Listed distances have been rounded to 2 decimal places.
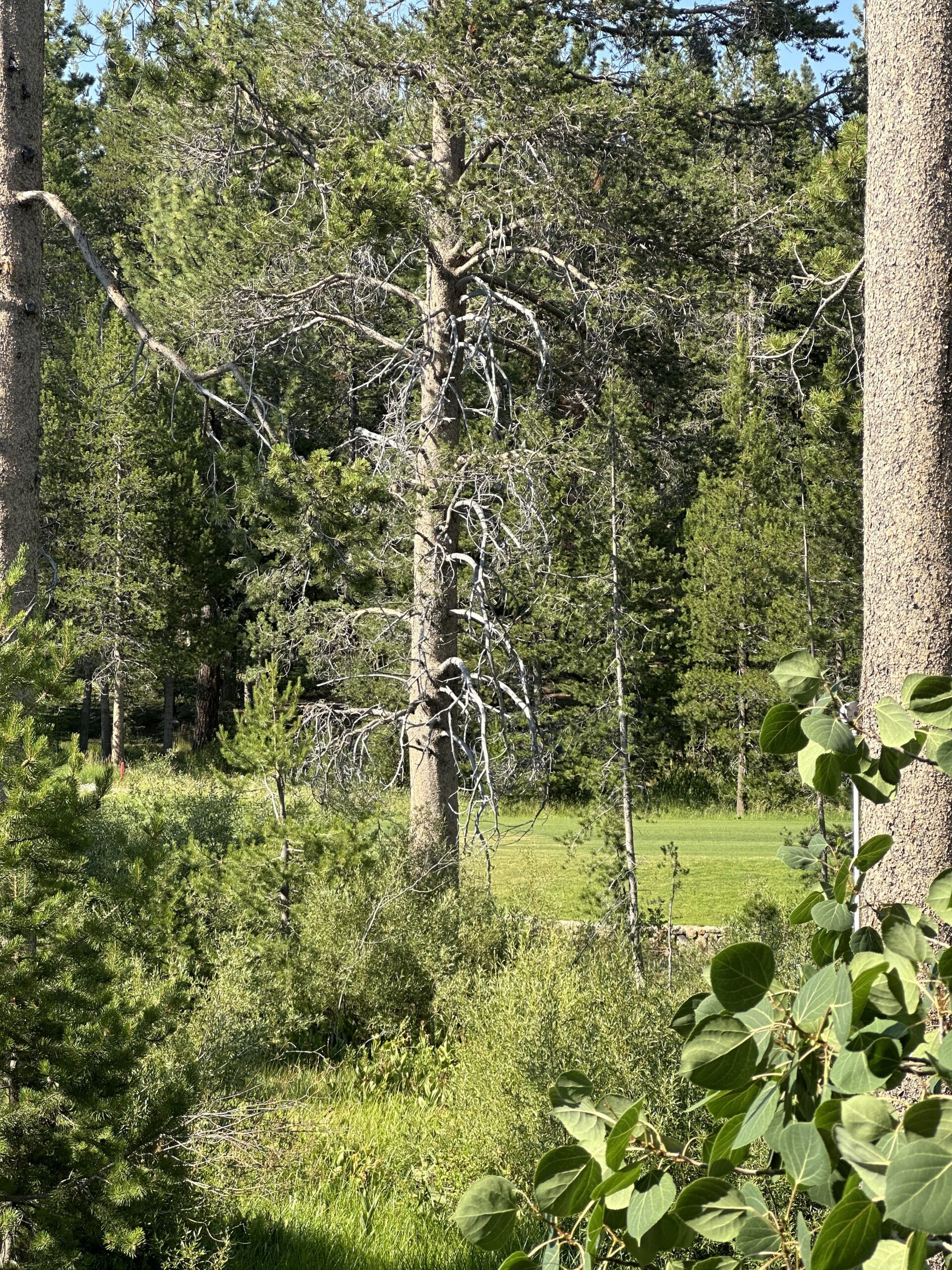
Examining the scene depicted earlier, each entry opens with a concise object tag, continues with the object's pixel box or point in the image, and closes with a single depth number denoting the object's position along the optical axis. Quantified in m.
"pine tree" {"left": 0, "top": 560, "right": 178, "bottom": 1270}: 6.38
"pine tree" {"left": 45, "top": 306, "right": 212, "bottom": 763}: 44.62
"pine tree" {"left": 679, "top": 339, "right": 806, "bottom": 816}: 34.66
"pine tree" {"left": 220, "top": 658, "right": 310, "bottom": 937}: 14.73
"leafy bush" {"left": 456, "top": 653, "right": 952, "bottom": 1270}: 2.40
